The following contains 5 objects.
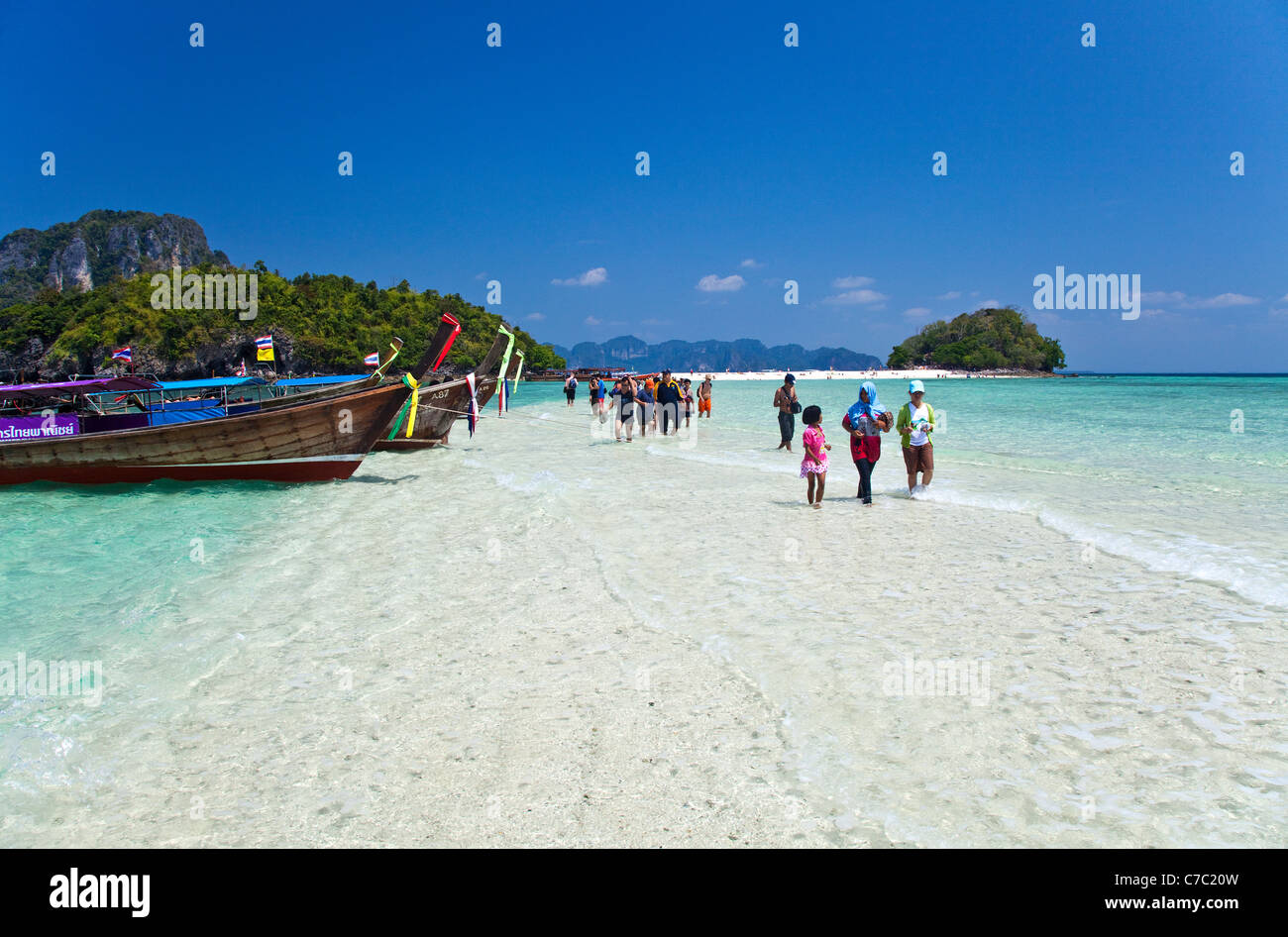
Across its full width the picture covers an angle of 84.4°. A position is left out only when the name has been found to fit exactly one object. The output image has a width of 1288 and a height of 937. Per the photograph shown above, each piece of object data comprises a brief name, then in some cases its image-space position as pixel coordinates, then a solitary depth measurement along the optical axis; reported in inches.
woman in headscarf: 411.8
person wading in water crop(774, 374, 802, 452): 684.6
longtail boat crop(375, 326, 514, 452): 797.2
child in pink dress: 414.6
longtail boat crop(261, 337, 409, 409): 607.5
